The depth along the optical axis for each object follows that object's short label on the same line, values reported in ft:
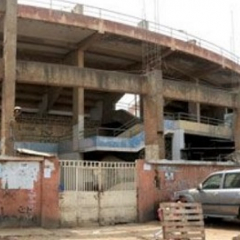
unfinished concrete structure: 72.90
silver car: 46.37
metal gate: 47.98
